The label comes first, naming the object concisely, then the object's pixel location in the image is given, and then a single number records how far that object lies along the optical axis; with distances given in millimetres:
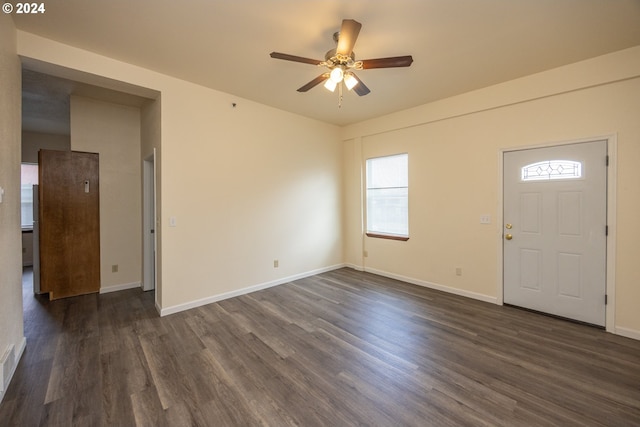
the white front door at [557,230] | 2916
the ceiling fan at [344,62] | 2096
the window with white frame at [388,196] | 4660
